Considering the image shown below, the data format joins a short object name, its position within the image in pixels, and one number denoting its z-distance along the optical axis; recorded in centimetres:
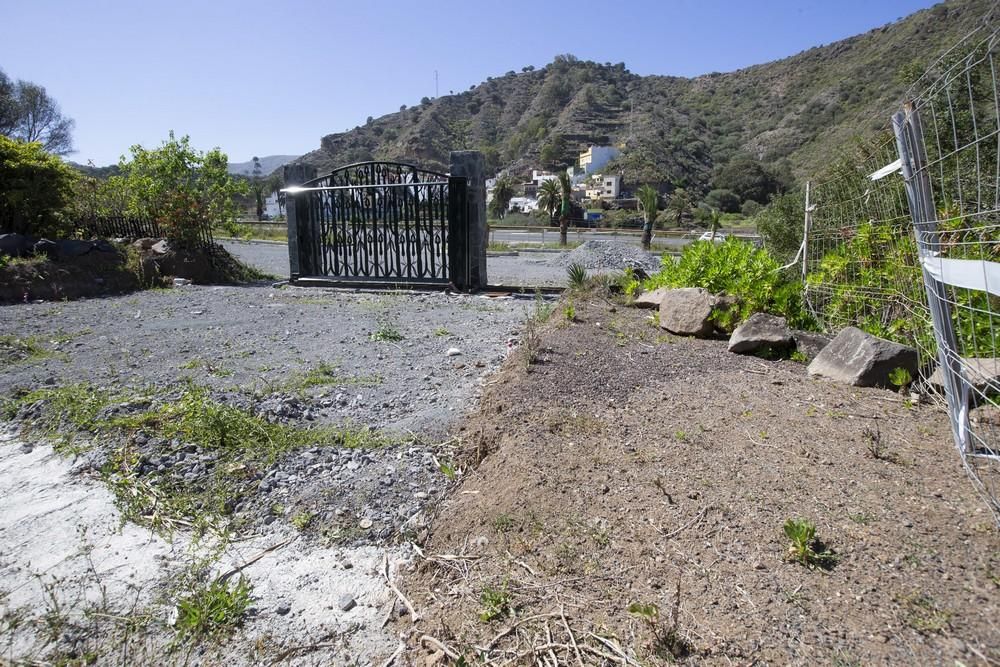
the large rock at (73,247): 969
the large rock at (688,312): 496
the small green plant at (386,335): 572
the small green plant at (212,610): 206
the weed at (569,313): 542
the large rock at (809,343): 438
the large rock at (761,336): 436
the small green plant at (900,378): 347
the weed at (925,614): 161
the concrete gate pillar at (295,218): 1053
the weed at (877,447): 260
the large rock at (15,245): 928
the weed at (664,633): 162
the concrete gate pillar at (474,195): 932
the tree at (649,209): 2431
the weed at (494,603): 187
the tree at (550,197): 4106
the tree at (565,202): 2802
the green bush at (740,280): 510
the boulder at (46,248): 950
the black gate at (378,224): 950
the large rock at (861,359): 353
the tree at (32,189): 1010
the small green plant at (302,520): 268
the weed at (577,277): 703
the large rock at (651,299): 585
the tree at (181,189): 1116
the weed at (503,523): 230
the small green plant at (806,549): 191
